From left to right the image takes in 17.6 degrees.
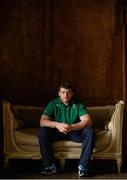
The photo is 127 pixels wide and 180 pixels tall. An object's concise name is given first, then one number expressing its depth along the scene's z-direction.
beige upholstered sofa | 4.66
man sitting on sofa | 4.48
